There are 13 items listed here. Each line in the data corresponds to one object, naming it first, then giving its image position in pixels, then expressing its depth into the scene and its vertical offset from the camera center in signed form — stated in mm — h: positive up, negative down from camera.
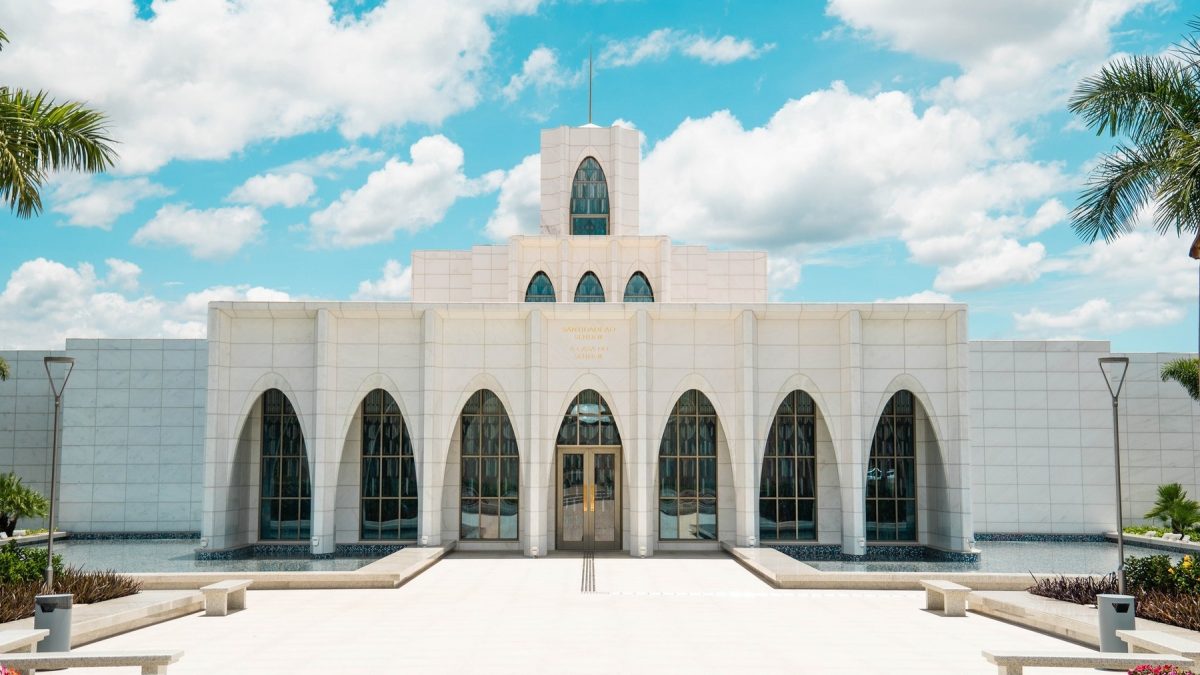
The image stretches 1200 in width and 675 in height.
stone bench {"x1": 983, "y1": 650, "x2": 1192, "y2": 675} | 9852 -2766
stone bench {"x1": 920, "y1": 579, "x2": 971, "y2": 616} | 14883 -3096
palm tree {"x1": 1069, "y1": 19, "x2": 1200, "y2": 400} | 15844 +5162
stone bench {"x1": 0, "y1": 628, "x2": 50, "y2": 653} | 10375 -2713
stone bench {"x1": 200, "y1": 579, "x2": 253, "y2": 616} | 14641 -3080
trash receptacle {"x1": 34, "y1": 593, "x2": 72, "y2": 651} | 11312 -2626
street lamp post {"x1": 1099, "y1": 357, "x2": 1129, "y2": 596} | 13602 -946
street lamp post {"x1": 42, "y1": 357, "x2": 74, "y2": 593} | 13930 -1967
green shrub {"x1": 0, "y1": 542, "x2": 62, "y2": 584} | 14898 -2667
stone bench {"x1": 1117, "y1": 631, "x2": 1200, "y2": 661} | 10359 -2738
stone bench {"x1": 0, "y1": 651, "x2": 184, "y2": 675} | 9930 -2806
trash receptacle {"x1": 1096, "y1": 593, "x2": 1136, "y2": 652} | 11664 -2671
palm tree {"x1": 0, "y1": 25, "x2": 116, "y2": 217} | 14250 +4395
